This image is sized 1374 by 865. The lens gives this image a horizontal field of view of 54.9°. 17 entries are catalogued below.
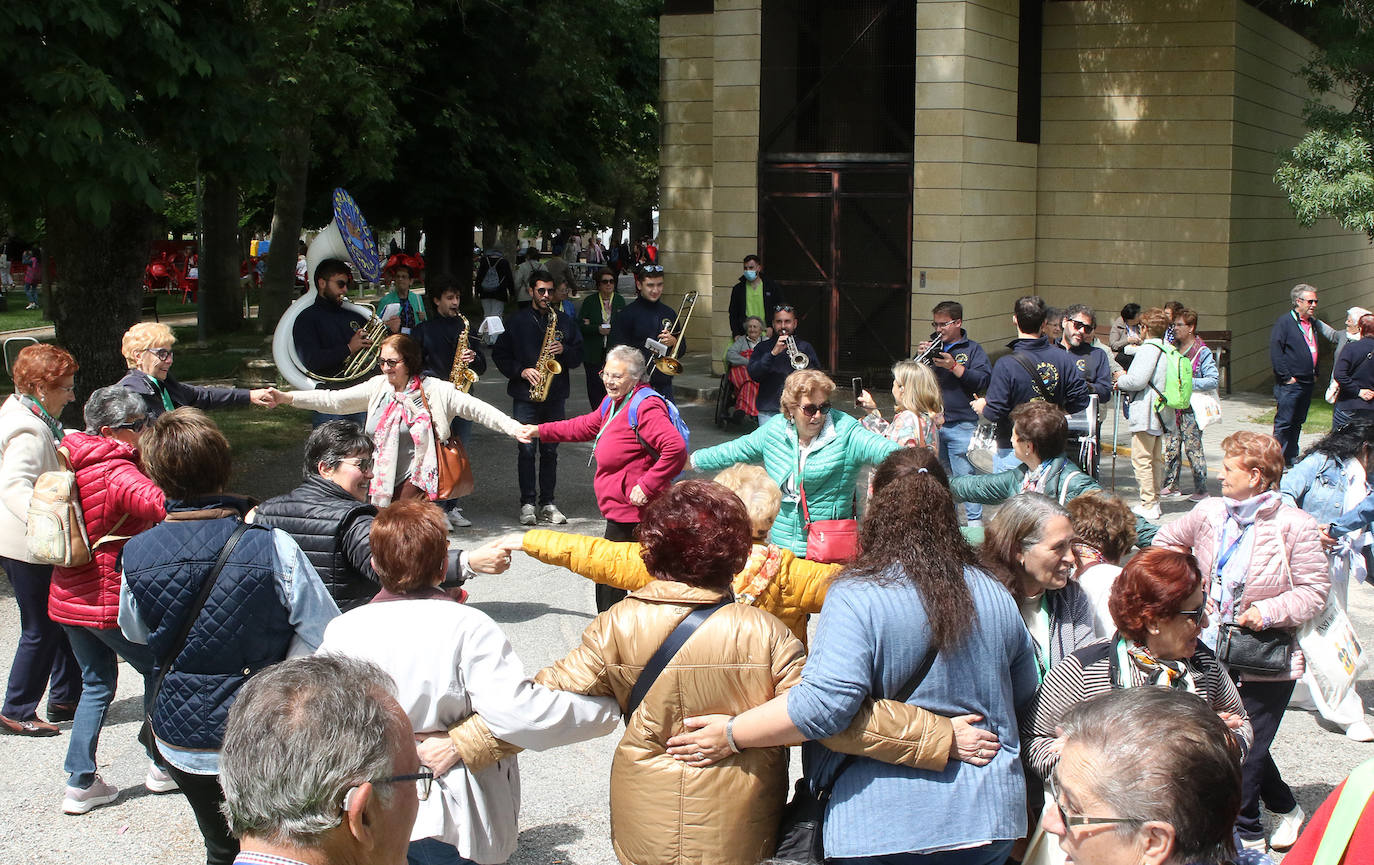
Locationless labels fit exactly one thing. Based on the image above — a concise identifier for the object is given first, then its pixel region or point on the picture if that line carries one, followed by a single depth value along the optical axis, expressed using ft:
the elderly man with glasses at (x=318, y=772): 7.52
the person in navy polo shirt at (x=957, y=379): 30.04
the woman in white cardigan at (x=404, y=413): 25.38
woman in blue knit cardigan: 10.59
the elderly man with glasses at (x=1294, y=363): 38.42
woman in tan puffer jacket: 11.04
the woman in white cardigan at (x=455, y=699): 11.26
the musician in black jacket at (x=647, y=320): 40.40
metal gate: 53.93
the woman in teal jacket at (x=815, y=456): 20.47
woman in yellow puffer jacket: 14.02
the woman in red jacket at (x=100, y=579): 17.58
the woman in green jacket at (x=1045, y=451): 18.94
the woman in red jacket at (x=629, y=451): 21.58
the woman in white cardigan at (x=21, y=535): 19.27
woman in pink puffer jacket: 15.71
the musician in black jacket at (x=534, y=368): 33.78
